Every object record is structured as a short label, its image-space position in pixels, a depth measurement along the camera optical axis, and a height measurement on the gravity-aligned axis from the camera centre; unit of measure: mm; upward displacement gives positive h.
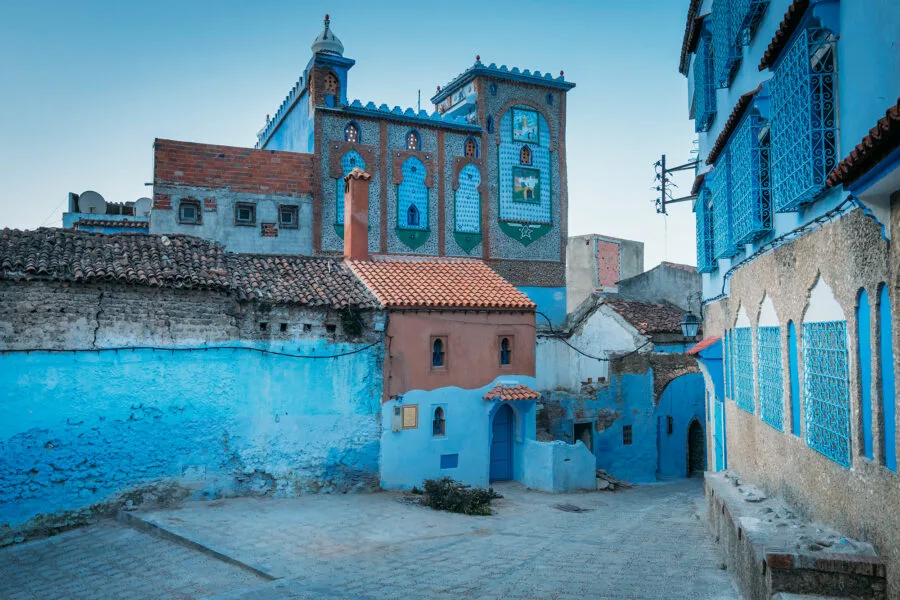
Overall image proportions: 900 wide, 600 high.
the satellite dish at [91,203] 28219 +5752
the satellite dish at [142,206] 29422 +5860
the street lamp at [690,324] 16969 +747
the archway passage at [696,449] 24562 -3036
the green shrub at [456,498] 14695 -2858
